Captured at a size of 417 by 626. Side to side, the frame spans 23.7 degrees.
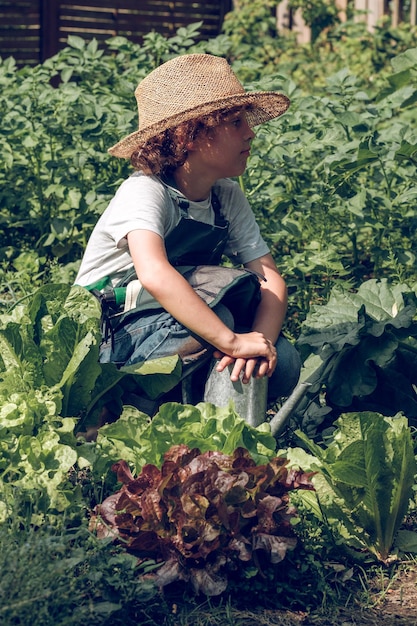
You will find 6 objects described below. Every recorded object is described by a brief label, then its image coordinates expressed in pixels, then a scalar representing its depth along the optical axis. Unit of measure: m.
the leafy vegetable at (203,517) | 2.29
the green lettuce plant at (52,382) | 2.56
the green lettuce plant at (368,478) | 2.47
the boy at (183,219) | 3.00
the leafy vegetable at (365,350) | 3.17
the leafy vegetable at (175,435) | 2.59
